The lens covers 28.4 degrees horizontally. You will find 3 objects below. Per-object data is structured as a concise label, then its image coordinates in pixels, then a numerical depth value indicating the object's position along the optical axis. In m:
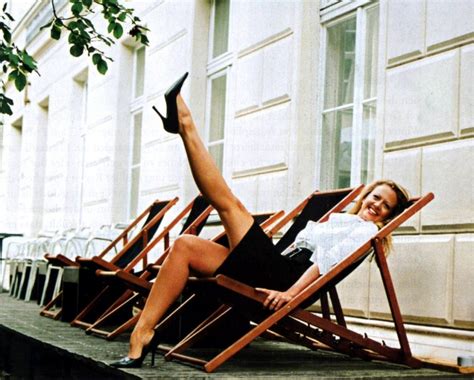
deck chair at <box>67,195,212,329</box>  6.31
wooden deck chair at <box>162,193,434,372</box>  4.20
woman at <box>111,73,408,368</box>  4.27
